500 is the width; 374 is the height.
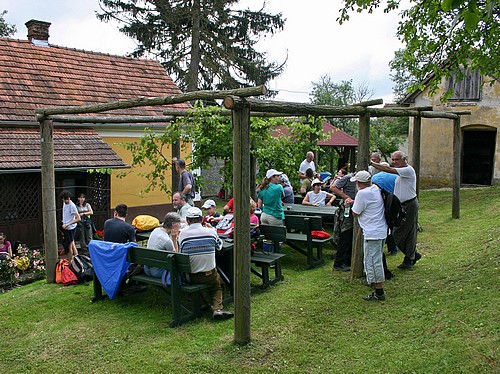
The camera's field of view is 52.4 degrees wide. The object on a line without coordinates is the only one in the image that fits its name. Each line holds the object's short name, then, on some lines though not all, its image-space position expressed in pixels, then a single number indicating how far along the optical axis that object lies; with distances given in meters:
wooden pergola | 5.34
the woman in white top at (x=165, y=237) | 6.65
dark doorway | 21.31
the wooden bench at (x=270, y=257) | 7.26
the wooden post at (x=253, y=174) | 11.00
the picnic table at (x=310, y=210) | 9.66
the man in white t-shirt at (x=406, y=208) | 7.85
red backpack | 8.28
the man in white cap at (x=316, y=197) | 10.72
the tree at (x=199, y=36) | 25.22
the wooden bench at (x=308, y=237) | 8.40
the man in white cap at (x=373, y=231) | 6.54
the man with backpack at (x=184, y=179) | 9.82
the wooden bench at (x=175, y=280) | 6.15
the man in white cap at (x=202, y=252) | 6.21
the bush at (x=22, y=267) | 9.83
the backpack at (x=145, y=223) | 9.25
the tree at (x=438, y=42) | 9.16
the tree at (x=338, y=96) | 29.00
